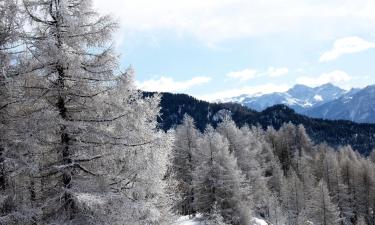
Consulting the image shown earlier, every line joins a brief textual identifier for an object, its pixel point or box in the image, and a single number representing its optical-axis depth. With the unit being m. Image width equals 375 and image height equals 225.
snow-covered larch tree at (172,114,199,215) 57.53
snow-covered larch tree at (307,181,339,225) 63.22
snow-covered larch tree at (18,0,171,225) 14.02
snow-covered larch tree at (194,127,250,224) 47.41
